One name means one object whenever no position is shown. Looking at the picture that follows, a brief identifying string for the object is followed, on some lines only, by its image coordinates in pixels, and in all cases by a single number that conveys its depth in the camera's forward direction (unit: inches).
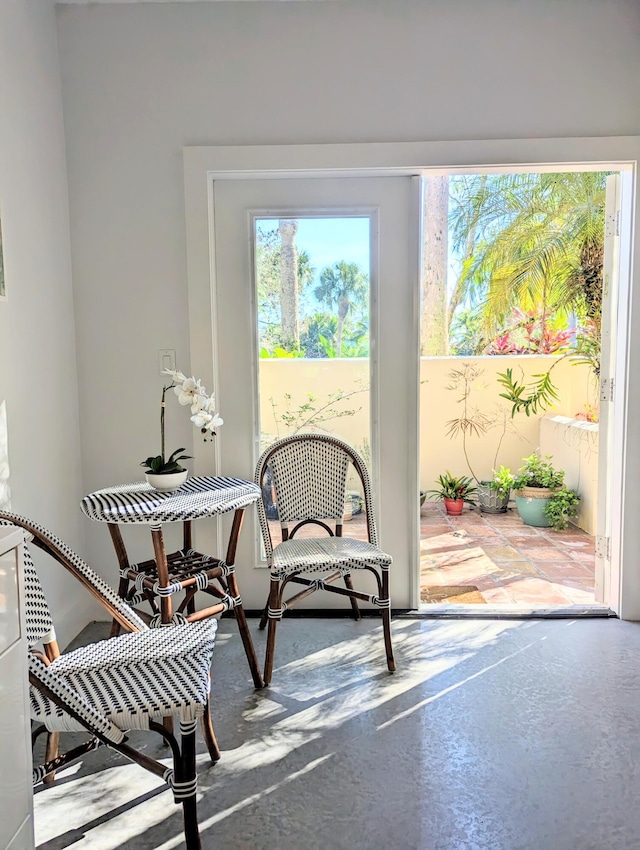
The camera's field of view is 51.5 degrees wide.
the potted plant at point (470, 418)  220.1
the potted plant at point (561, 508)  186.5
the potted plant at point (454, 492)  207.2
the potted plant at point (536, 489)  189.8
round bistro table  85.7
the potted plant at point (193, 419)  93.7
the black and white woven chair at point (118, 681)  57.2
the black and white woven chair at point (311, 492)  102.8
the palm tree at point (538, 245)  199.0
